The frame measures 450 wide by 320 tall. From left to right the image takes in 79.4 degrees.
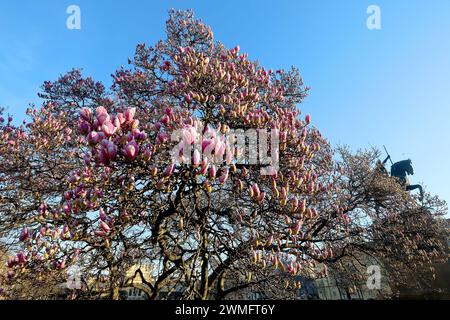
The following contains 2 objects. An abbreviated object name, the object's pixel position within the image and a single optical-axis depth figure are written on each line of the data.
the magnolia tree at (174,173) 3.46
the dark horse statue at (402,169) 25.28
